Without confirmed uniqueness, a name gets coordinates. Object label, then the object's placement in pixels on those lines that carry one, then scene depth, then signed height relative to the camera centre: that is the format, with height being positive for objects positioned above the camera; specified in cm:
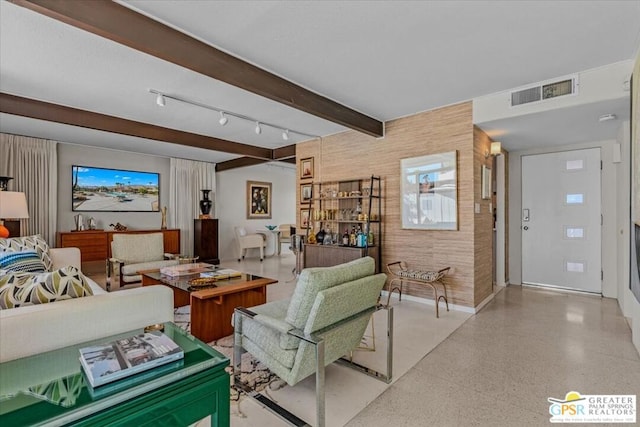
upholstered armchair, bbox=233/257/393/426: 174 -67
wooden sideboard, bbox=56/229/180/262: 538 -48
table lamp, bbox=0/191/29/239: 369 +10
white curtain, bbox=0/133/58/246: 508 +67
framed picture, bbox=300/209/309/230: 576 -7
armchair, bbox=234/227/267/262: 782 -69
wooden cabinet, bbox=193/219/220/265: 709 -59
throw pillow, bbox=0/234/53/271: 333 -34
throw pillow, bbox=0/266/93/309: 159 -38
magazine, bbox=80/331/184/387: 107 -54
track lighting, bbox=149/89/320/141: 348 +135
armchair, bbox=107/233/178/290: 445 -65
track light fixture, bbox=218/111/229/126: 390 +117
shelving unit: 456 -7
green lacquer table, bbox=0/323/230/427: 93 -58
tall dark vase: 735 +24
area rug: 211 -118
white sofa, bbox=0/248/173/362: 132 -50
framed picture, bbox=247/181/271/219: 866 +40
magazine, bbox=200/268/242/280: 337 -66
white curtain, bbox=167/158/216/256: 704 +48
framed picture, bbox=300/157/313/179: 566 +85
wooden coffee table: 286 -84
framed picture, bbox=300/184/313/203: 567 +39
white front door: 450 -9
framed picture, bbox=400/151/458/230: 396 +30
